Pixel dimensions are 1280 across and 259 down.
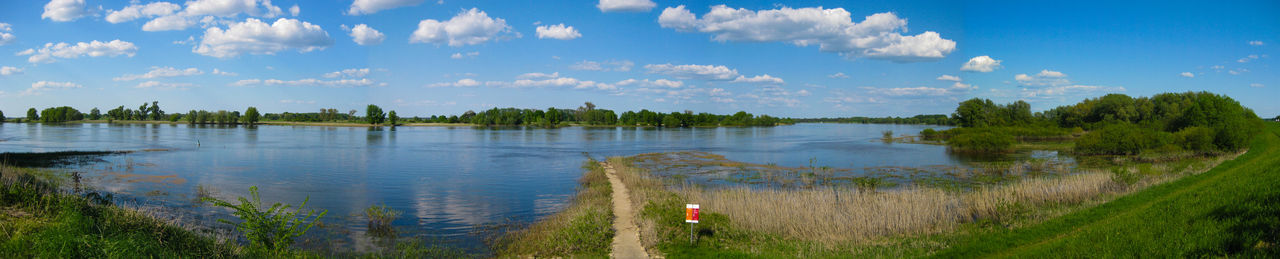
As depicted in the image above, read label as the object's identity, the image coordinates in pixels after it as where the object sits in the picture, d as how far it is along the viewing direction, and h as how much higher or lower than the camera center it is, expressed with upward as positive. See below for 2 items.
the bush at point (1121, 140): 43.69 -1.22
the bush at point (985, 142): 56.88 -1.76
